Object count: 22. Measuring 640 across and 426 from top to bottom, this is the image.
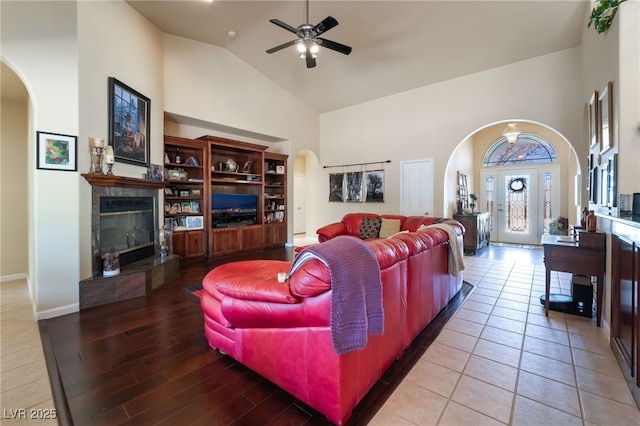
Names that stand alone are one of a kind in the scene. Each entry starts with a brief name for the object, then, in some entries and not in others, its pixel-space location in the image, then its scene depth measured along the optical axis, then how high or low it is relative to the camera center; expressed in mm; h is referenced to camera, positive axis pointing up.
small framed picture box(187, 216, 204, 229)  5281 -235
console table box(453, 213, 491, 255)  6051 -442
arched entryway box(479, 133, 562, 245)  7035 +644
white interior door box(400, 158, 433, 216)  6012 +551
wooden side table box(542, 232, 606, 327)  2510 -457
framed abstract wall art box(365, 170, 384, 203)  6758 +627
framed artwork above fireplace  3443 +1220
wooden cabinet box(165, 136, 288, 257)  5254 +331
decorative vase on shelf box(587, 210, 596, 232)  2574 -111
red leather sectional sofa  1410 -728
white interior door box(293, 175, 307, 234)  9266 +258
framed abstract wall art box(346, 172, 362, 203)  7137 +634
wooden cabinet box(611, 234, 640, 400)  1642 -661
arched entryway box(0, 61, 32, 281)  4047 +381
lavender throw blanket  1316 -410
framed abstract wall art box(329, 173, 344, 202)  7469 +671
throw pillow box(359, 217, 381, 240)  5395 -366
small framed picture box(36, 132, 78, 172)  2773 +628
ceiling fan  3353 +2318
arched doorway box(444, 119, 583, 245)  6449 +1029
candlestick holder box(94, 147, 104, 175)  3182 +592
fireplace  3225 -175
